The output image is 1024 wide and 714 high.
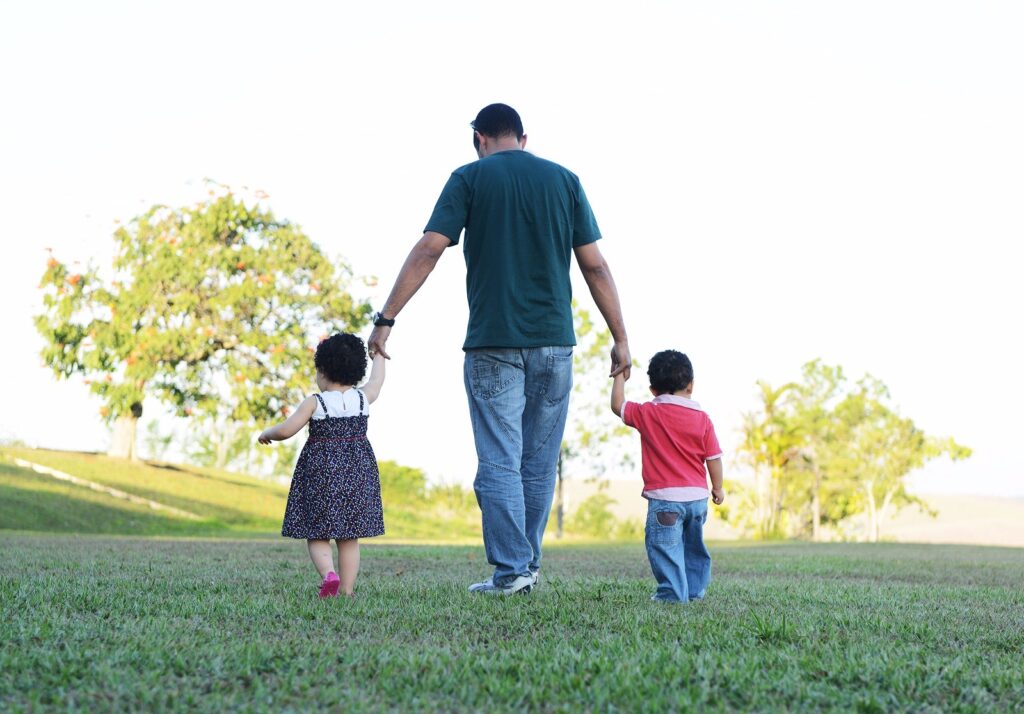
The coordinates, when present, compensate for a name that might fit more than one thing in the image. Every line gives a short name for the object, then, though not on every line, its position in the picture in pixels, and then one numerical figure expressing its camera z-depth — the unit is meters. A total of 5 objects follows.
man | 5.63
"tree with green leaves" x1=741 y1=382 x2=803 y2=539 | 39.41
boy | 5.66
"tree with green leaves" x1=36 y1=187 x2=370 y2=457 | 27.09
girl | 5.50
